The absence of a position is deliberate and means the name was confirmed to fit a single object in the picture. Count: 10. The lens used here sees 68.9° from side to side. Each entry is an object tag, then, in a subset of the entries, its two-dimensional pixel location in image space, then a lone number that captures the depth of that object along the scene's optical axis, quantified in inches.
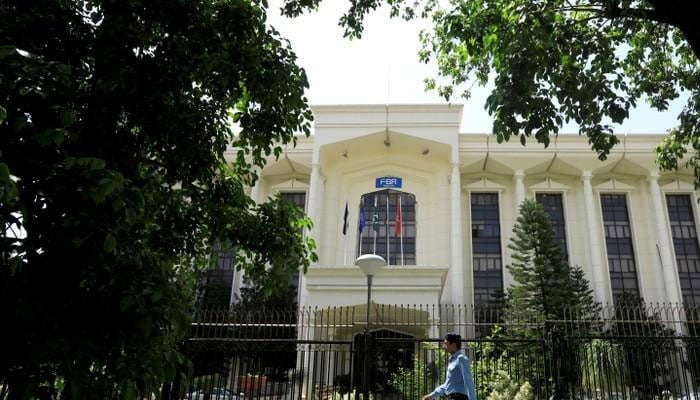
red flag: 861.2
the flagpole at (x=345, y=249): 911.0
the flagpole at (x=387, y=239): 929.7
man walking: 228.5
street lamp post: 382.6
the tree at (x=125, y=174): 96.6
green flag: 911.7
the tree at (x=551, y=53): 237.0
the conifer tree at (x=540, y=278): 790.5
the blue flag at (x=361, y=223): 863.1
